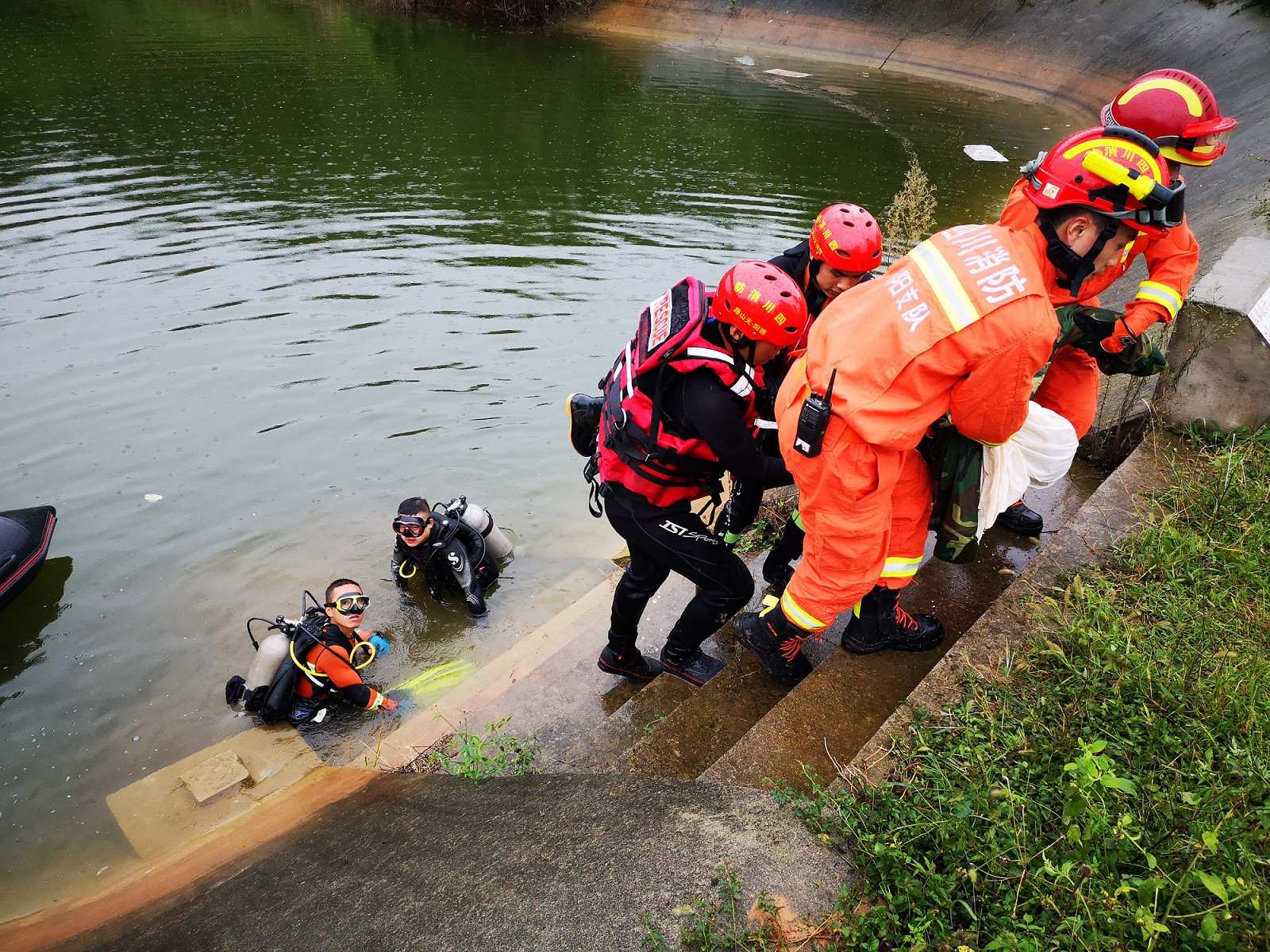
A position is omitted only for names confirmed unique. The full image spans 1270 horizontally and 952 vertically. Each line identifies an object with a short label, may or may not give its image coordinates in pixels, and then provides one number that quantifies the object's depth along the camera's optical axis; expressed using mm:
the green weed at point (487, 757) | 3248
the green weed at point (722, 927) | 2018
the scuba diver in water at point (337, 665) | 4797
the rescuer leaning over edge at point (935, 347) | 2475
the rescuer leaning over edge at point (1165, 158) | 3529
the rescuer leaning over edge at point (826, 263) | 3566
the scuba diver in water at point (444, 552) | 5586
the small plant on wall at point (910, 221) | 7427
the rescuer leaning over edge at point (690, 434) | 3027
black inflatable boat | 5543
